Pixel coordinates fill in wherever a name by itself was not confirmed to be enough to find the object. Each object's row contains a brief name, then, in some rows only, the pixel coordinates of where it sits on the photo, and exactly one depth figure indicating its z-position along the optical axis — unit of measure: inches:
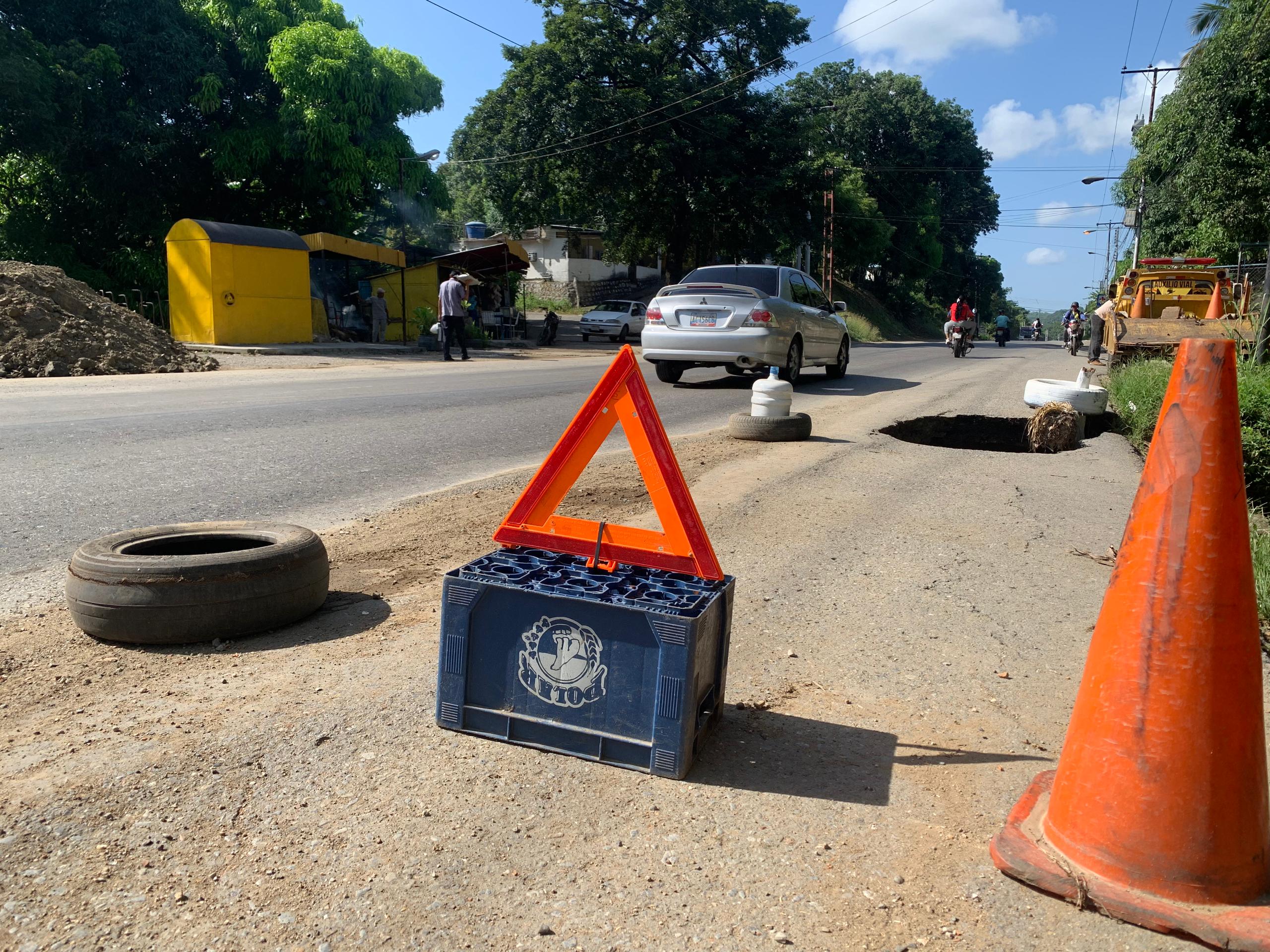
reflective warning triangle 116.4
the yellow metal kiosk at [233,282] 830.5
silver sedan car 519.5
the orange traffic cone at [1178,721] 86.6
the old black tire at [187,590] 138.7
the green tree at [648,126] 1378.0
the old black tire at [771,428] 354.9
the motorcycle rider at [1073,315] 1398.9
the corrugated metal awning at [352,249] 964.6
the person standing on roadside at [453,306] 778.2
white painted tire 411.8
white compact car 1285.7
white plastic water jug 357.7
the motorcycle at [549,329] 1173.8
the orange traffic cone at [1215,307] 654.5
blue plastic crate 105.2
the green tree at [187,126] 967.0
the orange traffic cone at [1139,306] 750.5
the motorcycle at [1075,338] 1285.7
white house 2063.2
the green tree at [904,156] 2422.5
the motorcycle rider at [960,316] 1101.3
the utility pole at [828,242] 1827.0
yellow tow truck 628.1
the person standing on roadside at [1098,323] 737.0
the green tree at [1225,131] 738.2
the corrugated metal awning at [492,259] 1120.2
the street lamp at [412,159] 1179.9
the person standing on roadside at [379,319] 1041.5
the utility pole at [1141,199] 1316.4
